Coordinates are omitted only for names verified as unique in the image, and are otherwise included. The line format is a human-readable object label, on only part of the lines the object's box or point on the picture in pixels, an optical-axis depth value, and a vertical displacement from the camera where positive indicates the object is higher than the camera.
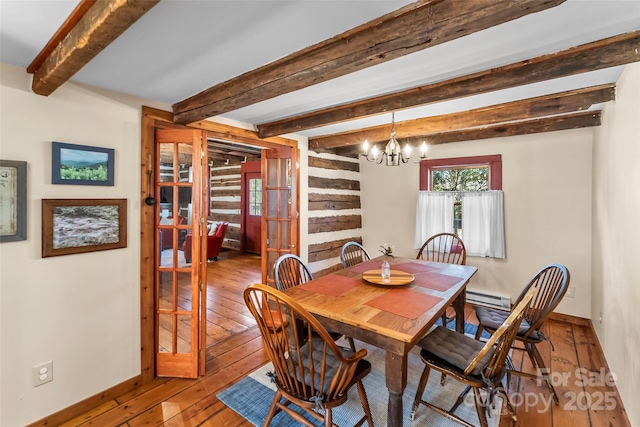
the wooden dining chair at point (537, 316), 2.01 -0.81
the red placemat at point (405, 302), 1.72 -0.57
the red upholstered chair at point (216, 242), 6.38 -0.65
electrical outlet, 1.86 -1.04
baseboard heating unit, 3.71 -1.13
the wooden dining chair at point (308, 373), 1.42 -0.88
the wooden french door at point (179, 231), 2.40 -0.17
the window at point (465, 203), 3.74 +0.13
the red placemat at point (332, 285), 2.10 -0.55
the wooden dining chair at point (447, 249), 3.83 -0.50
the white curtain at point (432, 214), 4.04 -0.03
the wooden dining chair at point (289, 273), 2.38 -0.52
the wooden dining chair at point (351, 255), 3.16 -0.48
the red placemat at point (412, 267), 2.69 -0.52
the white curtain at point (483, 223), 3.71 -0.14
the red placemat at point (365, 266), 2.68 -0.52
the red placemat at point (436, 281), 2.21 -0.55
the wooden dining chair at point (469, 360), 1.52 -0.88
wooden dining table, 1.49 -0.58
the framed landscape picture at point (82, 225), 1.89 -0.09
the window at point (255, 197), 7.32 +0.38
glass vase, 2.29 -0.47
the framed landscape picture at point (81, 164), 1.91 +0.33
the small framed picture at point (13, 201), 1.72 +0.07
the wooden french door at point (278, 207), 3.61 +0.06
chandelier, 2.58 +0.56
